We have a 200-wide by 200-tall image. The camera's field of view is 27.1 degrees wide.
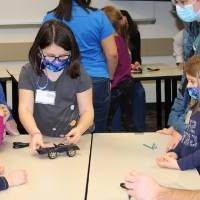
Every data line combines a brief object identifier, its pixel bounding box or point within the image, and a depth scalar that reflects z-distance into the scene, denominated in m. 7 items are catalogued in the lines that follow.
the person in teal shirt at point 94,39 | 2.96
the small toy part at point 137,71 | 4.56
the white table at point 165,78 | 4.45
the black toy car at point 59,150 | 1.94
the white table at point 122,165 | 1.62
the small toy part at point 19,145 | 2.12
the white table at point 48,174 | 1.54
